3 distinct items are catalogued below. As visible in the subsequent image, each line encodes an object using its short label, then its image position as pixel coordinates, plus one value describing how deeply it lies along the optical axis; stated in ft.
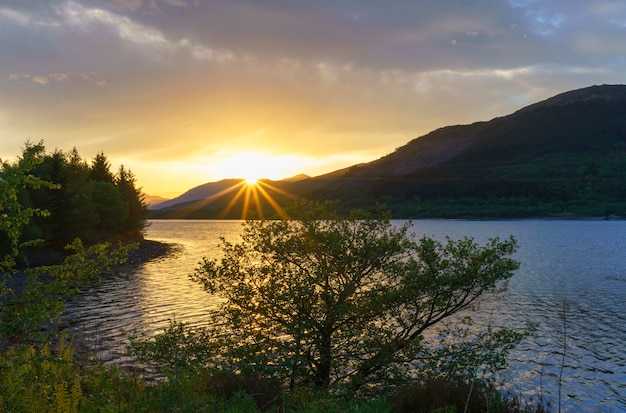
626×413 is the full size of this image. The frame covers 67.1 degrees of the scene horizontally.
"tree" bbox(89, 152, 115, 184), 319.68
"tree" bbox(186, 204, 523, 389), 49.44
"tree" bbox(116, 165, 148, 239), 317.22
